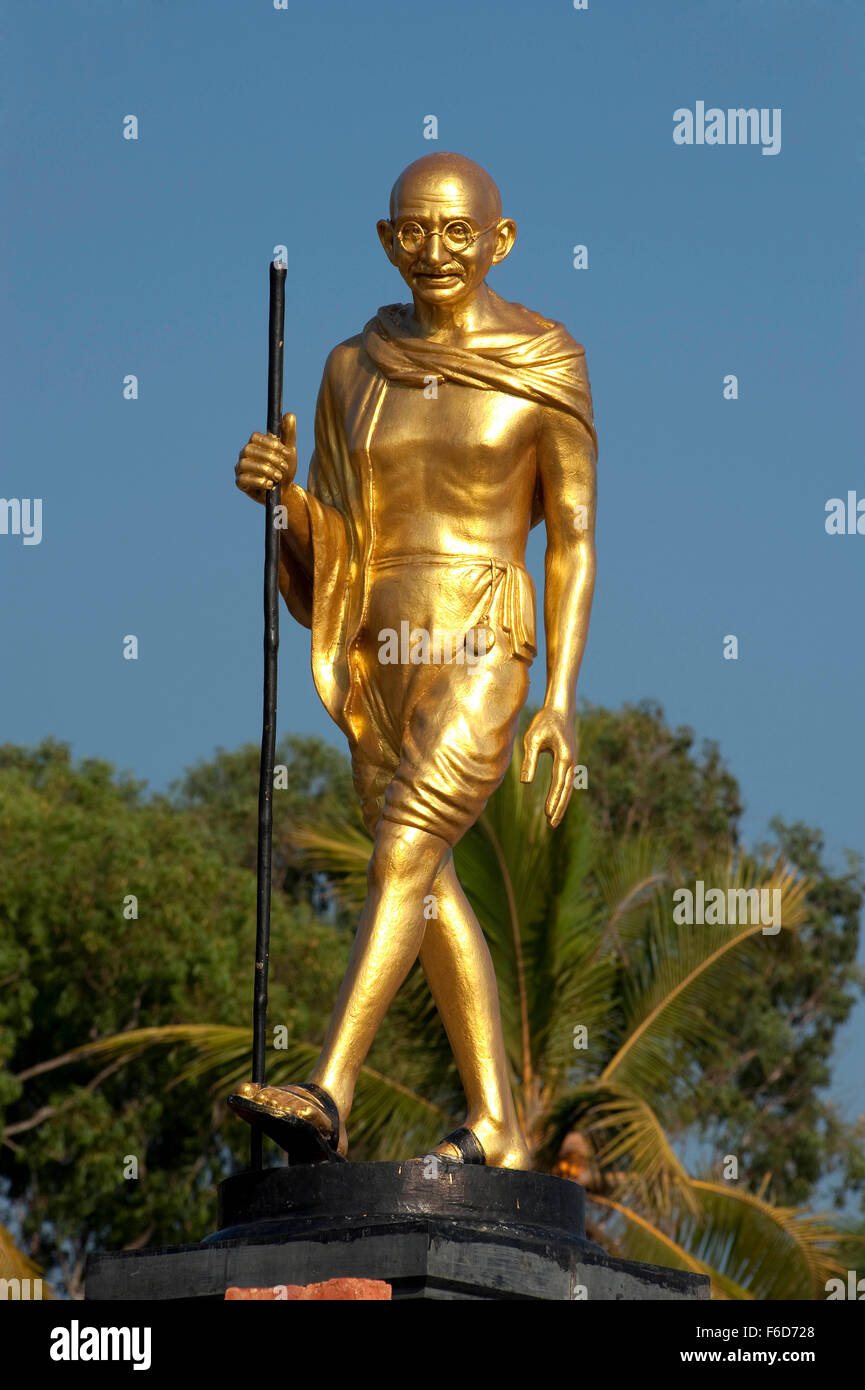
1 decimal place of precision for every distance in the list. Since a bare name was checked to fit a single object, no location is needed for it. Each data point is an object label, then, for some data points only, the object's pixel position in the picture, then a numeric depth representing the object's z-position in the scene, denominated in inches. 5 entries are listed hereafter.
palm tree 592.1
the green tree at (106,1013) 903.7
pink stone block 236.8
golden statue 278.4
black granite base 240.8
